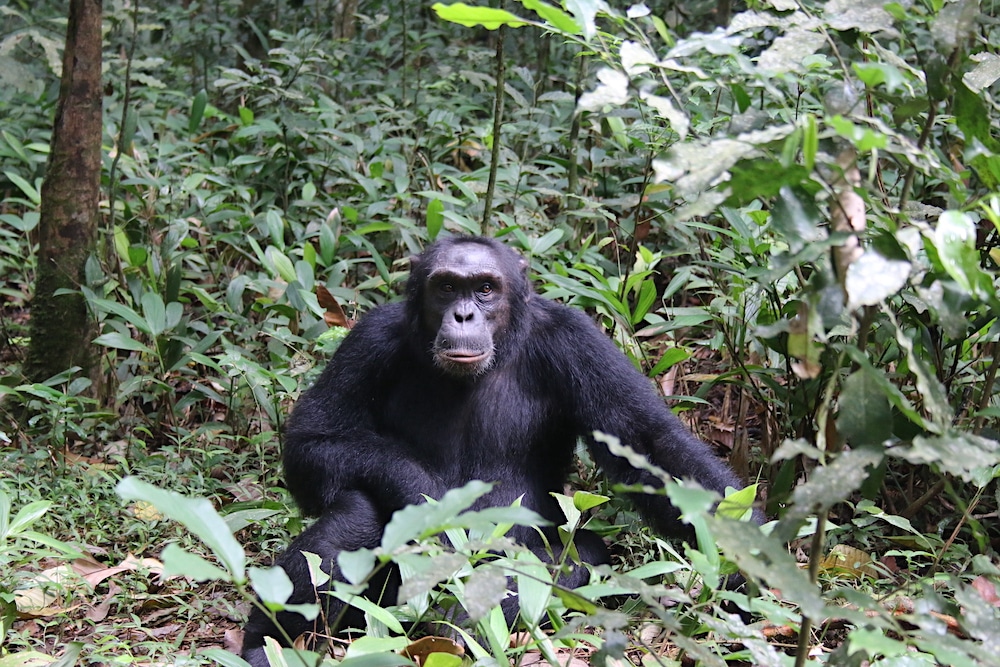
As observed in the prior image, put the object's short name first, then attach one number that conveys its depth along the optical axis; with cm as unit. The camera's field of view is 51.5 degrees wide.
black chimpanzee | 440
